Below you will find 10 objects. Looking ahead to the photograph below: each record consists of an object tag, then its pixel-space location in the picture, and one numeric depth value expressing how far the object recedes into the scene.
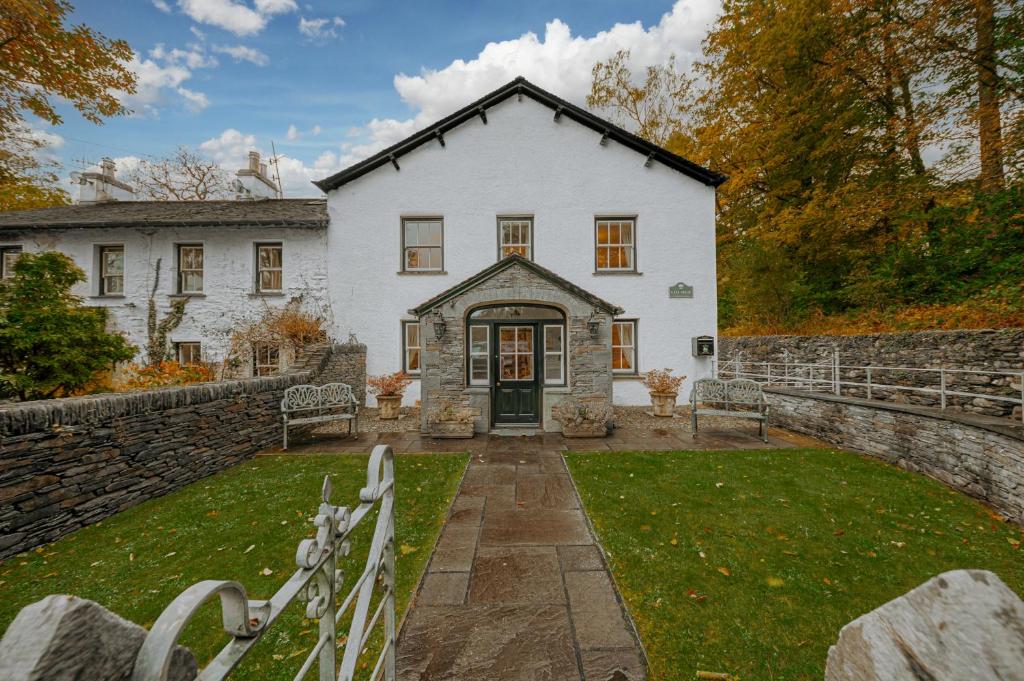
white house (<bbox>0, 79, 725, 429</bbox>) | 12.79
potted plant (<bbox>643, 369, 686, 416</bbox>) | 11.24
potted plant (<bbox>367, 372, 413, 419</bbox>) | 11.16
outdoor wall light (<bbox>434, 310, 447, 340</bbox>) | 9.09
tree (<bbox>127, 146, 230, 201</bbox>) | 20.11
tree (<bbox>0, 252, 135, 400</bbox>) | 7.02
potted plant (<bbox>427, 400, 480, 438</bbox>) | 8.97
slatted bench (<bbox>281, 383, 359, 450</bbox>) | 8.33
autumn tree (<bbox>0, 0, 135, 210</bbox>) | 11.17
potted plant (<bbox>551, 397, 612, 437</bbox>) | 8.88
